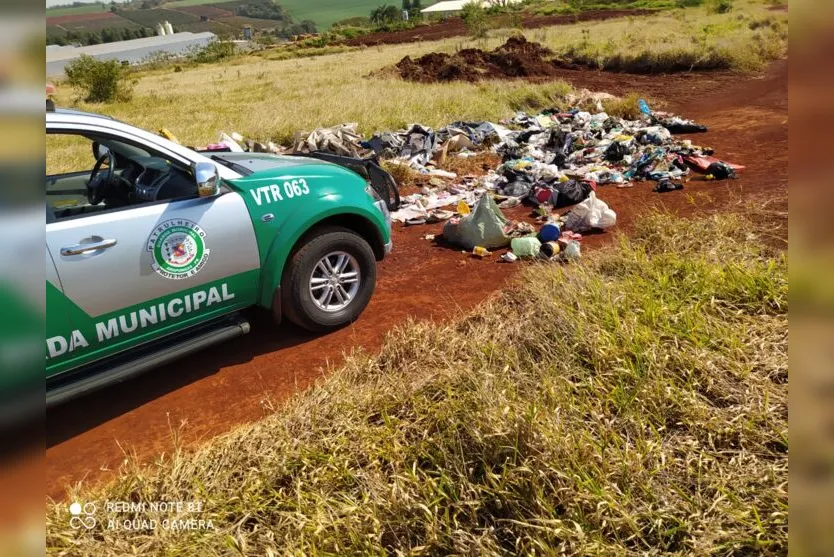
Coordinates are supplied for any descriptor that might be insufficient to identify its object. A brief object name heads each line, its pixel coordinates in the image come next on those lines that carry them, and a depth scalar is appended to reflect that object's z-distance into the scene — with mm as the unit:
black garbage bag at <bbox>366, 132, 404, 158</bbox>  9820
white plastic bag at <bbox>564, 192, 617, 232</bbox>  6484
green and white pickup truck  3102
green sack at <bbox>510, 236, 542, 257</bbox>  5832
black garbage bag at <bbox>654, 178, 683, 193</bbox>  7750
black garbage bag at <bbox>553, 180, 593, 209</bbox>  7453
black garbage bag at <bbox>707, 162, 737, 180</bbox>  7891
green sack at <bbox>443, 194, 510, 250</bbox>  6113
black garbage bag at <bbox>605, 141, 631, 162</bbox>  9312
